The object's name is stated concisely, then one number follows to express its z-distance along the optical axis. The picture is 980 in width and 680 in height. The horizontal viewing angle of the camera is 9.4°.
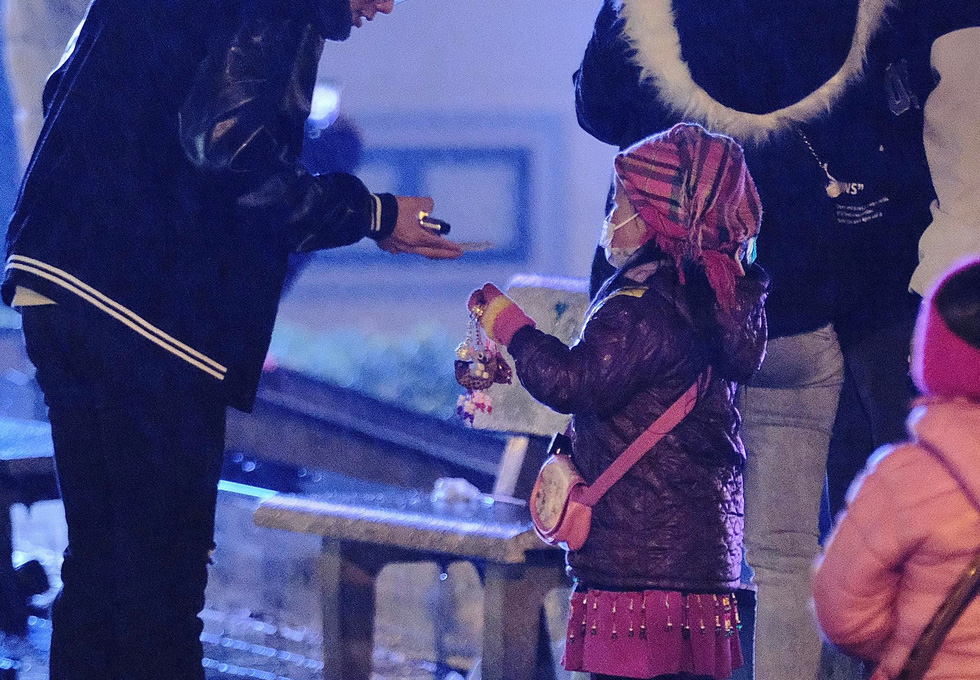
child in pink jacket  8.40
